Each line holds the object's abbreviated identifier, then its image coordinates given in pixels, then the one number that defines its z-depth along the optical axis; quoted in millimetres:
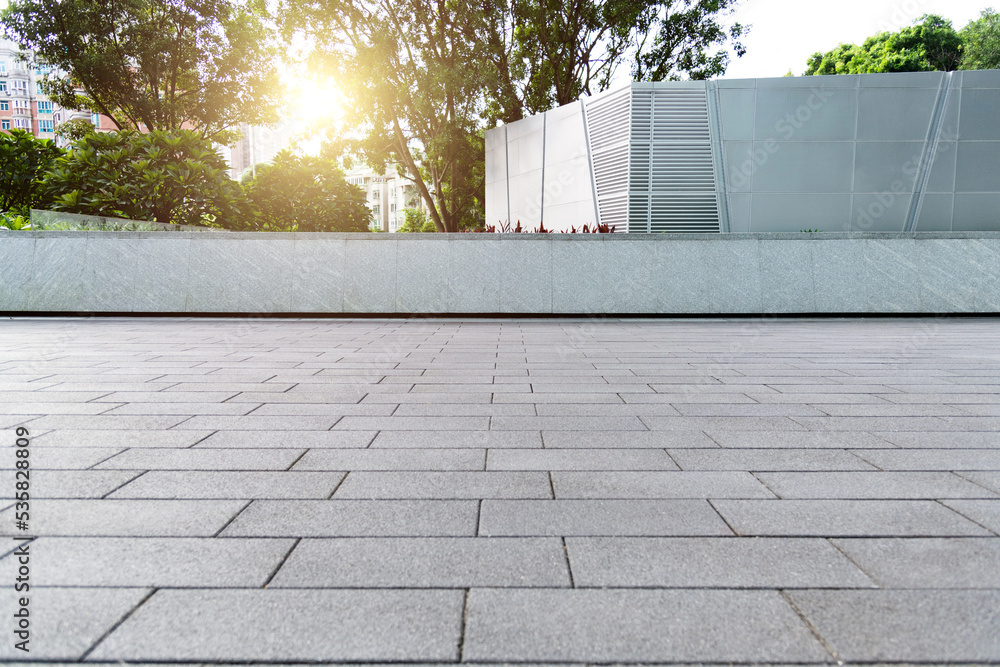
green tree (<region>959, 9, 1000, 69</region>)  37719
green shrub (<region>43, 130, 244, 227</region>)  13866
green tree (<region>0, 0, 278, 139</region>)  25078
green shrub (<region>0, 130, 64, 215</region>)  16938
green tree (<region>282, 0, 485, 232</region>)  23438
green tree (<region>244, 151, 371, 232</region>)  18719
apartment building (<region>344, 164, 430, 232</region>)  92938
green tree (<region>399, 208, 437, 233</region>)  55506
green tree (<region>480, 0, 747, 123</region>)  24375
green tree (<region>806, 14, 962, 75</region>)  39531
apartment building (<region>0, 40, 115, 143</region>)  91438
